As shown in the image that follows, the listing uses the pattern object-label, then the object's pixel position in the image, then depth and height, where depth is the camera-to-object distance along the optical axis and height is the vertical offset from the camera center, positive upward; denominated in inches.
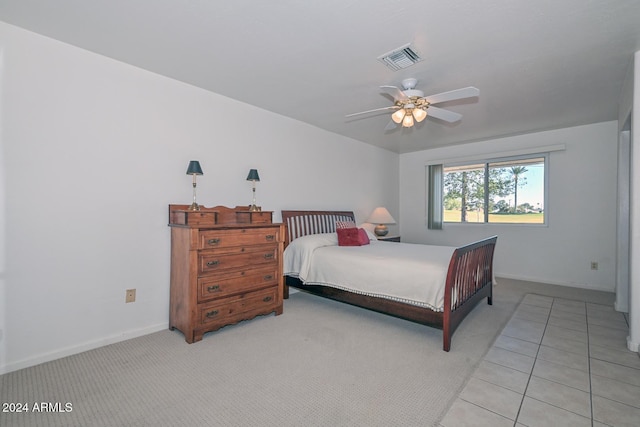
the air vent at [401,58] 95.6 +53.3
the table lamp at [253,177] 140.9 +17.1
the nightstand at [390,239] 209.7 -18.1
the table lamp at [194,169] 117.6 +17.3
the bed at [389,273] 103.7 -25.4
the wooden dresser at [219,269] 105.7 -22.5
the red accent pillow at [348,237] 157.6 -12.7
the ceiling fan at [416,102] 98.6 +41.0
